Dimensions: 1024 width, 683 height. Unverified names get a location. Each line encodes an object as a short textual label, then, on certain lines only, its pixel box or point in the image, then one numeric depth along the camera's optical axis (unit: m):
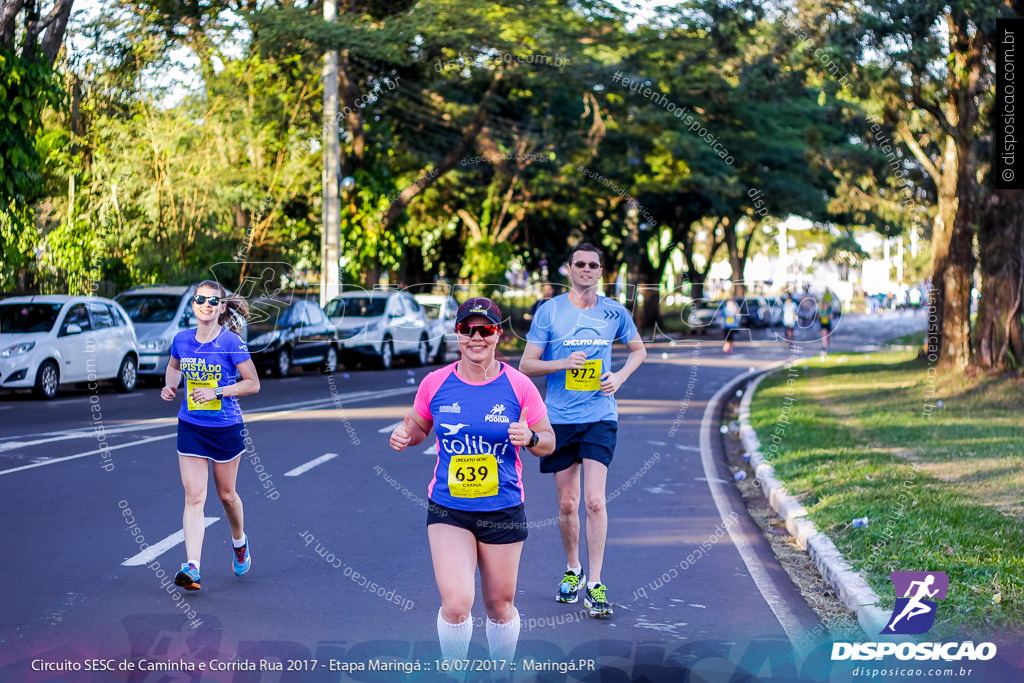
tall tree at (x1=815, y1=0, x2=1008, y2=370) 18.00
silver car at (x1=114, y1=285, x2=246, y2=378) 21.81
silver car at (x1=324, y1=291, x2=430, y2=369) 27.55
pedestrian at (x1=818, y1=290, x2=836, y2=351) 35.94
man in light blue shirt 7.00
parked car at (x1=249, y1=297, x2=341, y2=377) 24.23
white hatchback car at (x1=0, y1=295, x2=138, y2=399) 18.20
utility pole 27.03
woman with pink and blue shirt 4.98
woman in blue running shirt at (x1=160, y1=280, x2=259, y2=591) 7.12
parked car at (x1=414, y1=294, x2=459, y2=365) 30.66
